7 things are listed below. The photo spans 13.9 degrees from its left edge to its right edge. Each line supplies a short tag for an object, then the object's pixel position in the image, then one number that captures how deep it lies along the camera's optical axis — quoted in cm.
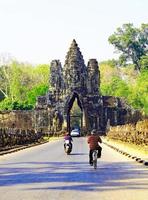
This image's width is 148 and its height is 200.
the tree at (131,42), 12006
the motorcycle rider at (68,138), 3600
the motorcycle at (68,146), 3503
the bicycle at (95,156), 2227
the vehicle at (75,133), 8512
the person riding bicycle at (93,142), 2369
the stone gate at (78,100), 9531
